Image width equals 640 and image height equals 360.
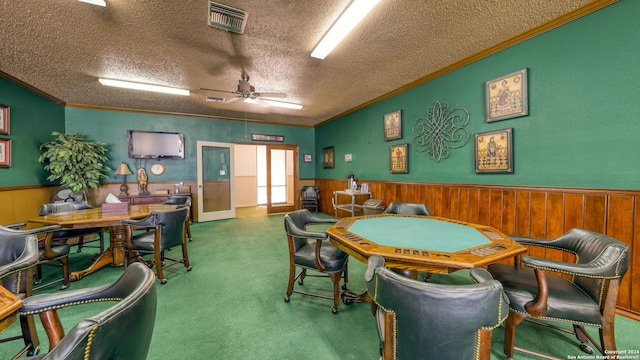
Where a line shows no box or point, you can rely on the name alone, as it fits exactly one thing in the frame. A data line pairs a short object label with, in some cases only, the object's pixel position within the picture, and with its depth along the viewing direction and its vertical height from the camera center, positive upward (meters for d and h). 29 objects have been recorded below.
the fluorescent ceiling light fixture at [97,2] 1.94 +1.52
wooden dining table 2.49 -0.50
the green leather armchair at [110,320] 0.61 -0.49
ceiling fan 3.37 +1.27
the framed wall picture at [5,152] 3.44 +0.38
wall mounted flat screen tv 5.43 +0.79
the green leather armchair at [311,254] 2.02 -0.75
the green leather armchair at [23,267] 1.41 -0.58
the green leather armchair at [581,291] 1.28 -0.76
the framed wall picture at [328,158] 6.57 +0.50
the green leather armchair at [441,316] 0.84 -0.56
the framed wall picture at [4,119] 3.44 +0.89
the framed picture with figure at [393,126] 4.21 +0.93
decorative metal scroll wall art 3.25 +0.66
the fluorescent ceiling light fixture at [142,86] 3.73 +1.57
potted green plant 4.23 +0.31
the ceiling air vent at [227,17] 2.11 +1.56
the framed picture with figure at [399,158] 4.12 +0.29
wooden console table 4.94 -0.51
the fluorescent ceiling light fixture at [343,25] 2.01 +1.52
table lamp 5.07 +0.09
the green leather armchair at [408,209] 2.71 -0.43
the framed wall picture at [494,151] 2.73 +0.27
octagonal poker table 1.31 -0.48
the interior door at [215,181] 6.03 -0.16
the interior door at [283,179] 6.98 -0.13
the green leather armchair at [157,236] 2.60 -0.73
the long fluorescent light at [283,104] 4.78 +1.57
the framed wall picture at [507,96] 2.57 +0.92
